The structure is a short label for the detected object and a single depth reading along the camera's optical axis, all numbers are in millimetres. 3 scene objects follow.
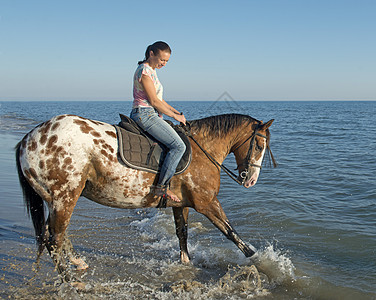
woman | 4441
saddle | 4379
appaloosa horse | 4141
